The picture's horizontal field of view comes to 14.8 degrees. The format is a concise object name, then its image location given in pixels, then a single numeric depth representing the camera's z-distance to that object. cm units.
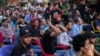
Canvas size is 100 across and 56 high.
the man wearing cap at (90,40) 537
